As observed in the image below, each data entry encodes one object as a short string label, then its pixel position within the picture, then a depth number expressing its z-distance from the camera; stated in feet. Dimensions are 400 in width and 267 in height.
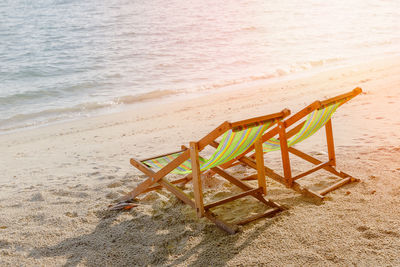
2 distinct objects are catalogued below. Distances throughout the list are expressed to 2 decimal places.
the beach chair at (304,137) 11.44
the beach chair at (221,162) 9.52
